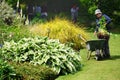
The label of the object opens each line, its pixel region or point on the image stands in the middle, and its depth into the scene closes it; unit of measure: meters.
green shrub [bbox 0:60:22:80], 10.47
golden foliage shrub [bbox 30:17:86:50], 16.50
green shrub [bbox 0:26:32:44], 15.32
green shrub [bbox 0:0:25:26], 18.80
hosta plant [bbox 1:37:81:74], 12.05
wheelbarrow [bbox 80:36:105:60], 13.98
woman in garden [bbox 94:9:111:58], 14.29
